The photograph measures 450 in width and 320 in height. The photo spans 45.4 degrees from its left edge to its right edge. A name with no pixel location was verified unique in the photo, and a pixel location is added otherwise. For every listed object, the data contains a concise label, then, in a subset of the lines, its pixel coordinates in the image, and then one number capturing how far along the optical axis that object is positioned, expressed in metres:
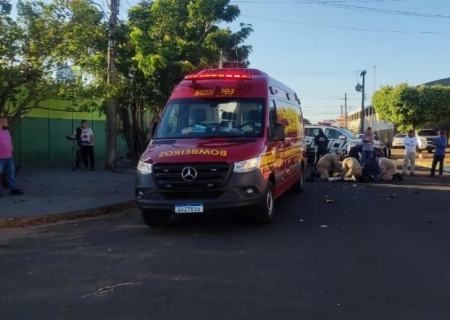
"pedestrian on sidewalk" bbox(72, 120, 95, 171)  17.92
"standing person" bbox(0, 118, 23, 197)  11.76
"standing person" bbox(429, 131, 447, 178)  18.10
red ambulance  8.16
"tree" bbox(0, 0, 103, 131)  11.85
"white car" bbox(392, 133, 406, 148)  45.74
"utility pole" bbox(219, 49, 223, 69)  22.26
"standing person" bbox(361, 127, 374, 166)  18.27
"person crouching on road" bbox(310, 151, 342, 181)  16.77
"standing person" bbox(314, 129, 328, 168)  21.92
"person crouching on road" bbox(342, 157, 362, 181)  16.23
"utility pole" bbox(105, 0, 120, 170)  16.69
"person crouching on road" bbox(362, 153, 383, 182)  16.41
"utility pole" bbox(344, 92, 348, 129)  100.27
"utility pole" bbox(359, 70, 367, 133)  50.97
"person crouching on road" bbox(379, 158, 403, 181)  16.81
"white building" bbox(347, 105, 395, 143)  53.91
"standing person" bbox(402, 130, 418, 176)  18.68
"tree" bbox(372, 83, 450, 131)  40.91
